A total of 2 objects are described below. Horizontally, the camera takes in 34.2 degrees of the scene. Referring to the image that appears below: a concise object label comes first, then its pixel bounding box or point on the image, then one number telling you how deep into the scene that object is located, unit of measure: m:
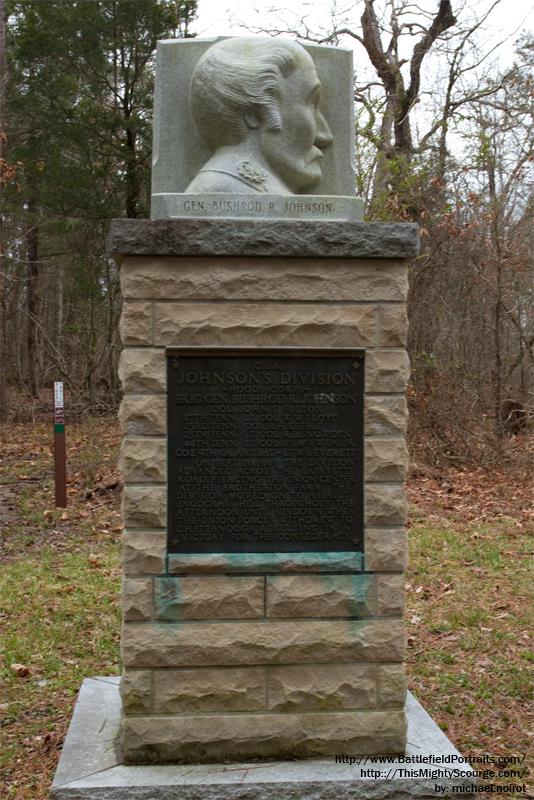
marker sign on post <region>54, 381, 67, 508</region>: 10.04
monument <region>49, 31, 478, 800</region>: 3.76
